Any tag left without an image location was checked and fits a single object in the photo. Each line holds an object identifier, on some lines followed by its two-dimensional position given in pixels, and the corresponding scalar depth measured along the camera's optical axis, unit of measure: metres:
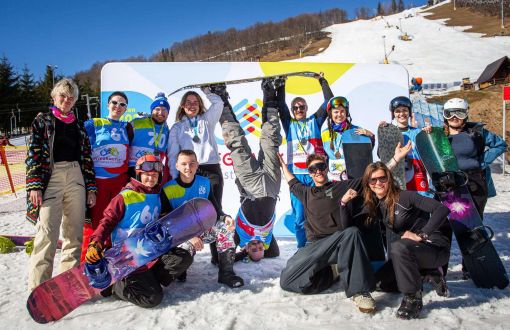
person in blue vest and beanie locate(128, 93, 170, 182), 3.57
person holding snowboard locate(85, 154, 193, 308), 2.79
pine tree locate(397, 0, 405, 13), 123.05
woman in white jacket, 3.66
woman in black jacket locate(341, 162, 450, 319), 2.53
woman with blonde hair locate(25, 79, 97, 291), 2.94
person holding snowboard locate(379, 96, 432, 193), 3.71
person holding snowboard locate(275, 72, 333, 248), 3.71
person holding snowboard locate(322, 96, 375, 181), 3.62
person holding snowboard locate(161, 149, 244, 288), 3.16
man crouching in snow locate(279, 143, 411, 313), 2.62
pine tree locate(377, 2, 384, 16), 118.24
